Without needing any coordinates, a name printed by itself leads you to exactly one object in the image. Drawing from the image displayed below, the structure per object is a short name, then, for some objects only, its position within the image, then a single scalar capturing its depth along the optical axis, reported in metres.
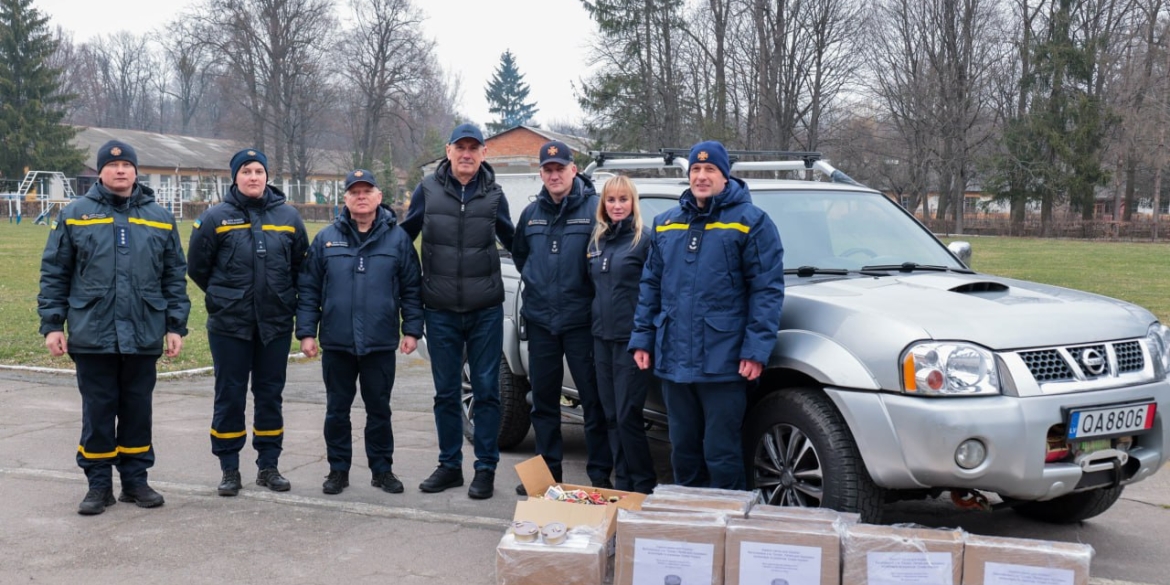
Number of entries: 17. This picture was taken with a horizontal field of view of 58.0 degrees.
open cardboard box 4.62
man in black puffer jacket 5.91
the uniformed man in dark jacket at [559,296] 5.71
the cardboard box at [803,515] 4.19
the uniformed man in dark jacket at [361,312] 5.89
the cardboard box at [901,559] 3.96
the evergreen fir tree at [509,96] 105.31
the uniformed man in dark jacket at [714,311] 4.77
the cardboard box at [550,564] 4.30
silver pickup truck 4.24
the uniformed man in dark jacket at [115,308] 5.53
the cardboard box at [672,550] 4.14
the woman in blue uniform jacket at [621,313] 5.42
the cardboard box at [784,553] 4.00
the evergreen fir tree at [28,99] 61.09
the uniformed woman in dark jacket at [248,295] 5.88
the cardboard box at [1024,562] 3.82
